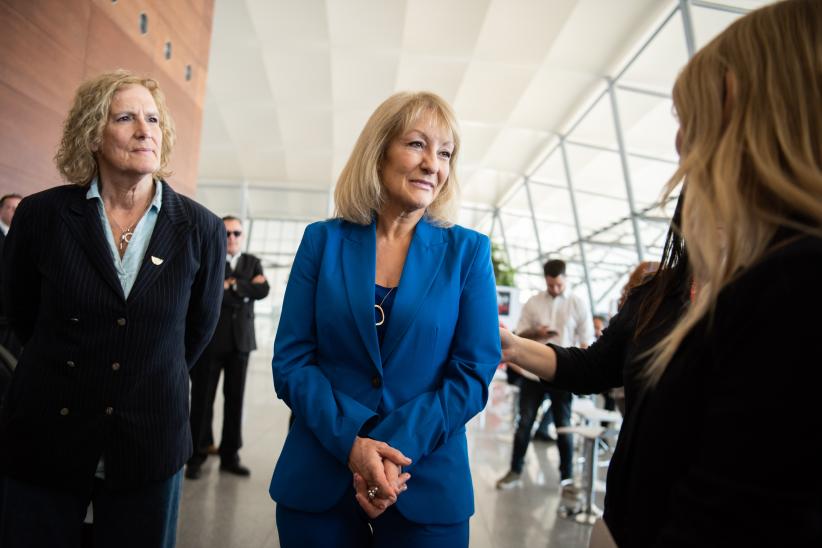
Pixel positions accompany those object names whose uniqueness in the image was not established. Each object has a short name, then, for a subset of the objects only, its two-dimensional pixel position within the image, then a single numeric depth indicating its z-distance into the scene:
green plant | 14.58
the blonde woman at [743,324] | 0.59
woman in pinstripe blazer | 1.41
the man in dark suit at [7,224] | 2.72
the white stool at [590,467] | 3.97
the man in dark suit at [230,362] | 4.16
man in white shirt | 4.74
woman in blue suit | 1.25
